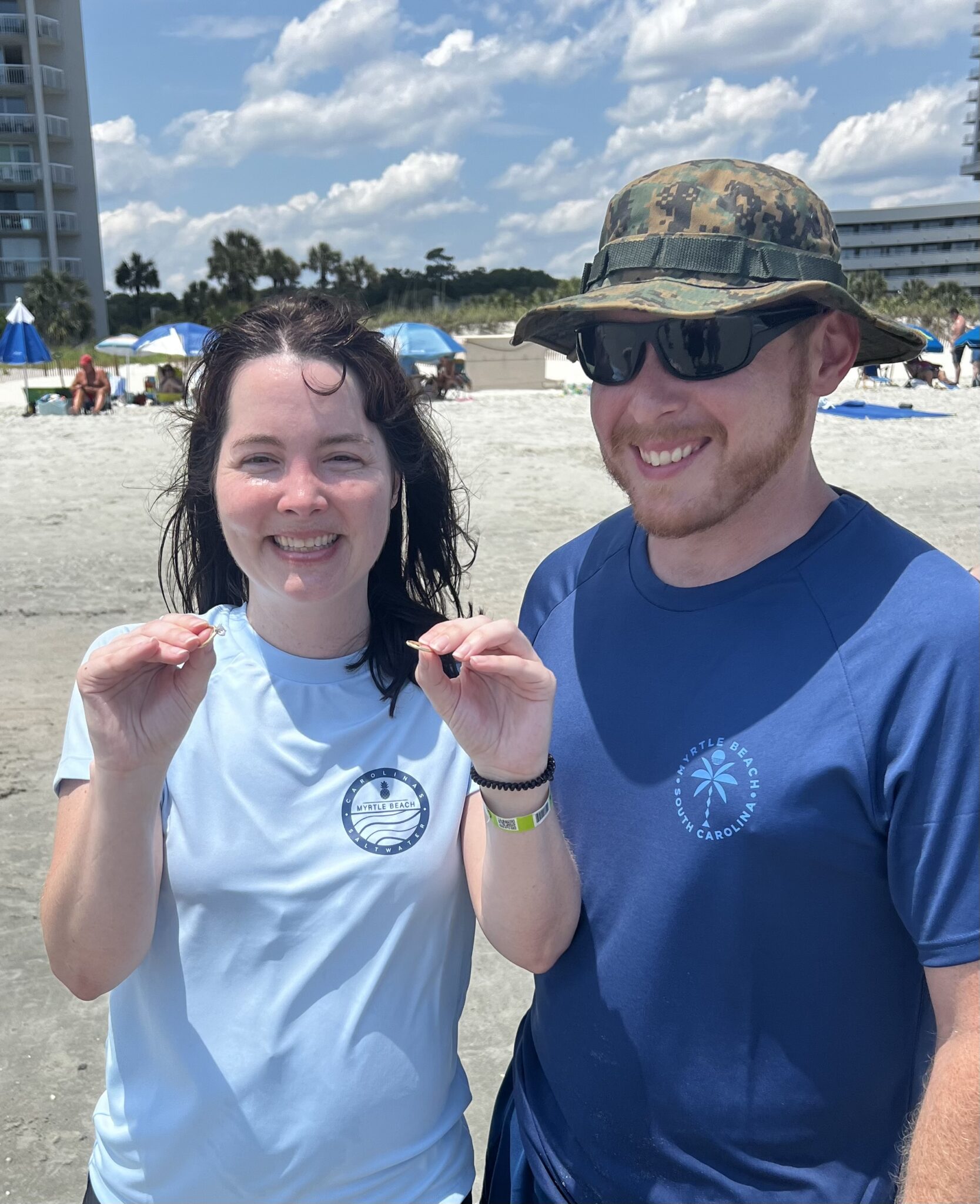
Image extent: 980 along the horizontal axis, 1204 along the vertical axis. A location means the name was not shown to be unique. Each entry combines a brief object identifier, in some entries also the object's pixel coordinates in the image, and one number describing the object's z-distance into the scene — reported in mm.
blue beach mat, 19969
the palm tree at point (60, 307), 49031
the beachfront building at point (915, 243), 115125
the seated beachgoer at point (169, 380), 25297
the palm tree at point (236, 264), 58312
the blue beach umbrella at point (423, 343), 24969
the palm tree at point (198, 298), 58312
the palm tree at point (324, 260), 65812
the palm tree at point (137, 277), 74875
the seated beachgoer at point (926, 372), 26406
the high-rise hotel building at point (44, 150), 62094
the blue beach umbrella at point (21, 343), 22484
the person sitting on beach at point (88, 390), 20734
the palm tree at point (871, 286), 56784
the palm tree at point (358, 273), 64438
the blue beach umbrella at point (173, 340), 26156
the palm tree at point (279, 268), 60250
